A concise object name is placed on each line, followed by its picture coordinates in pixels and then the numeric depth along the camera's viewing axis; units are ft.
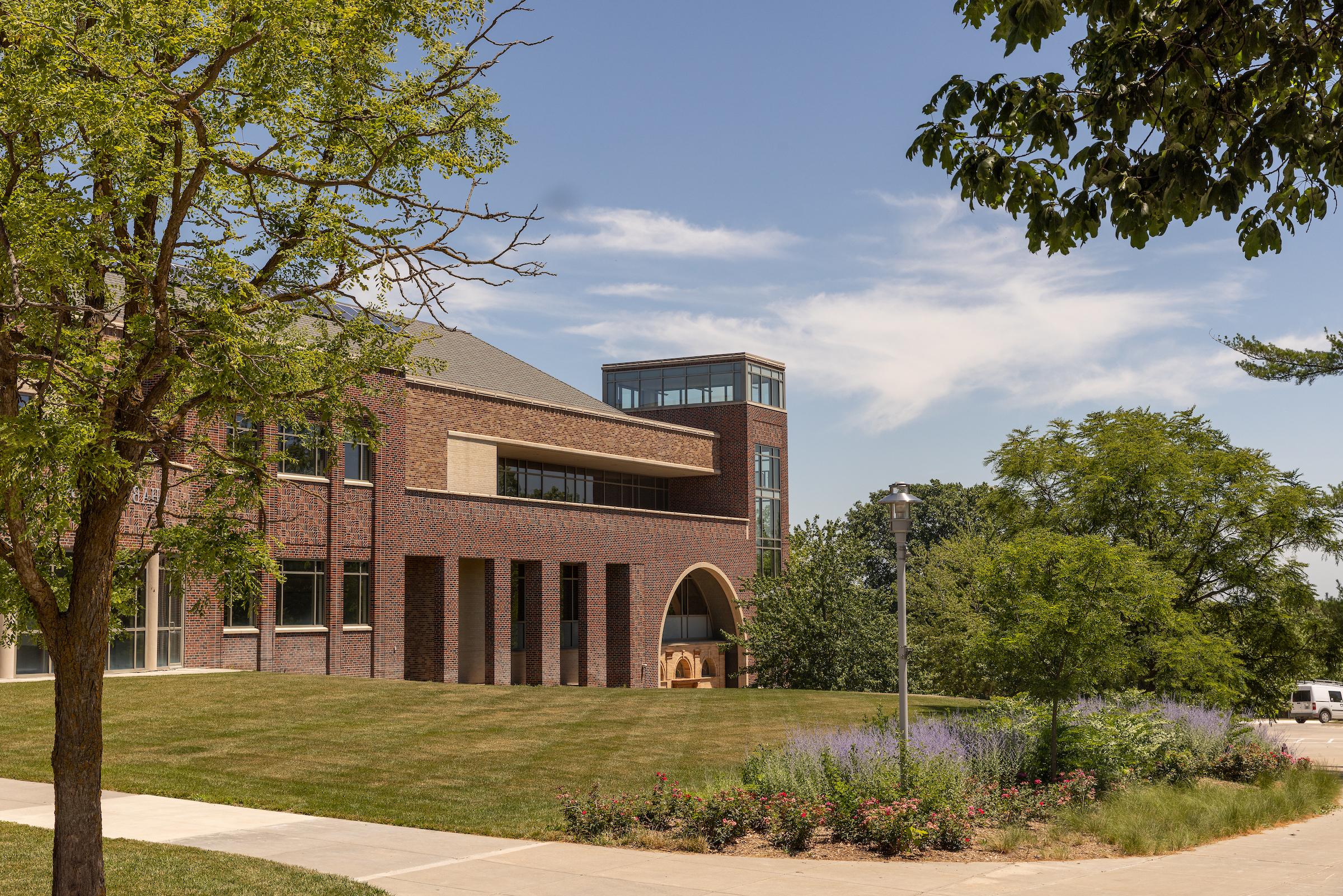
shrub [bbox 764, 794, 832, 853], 41.39
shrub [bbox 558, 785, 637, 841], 42.83
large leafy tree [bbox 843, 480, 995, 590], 290.97
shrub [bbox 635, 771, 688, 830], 44.16
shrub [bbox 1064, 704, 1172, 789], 55.83
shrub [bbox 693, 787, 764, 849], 41.98
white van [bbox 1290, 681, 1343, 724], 190.19
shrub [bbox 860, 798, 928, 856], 41.04
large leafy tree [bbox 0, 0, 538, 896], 24.76
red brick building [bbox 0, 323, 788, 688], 113.09
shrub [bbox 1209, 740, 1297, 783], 64.39
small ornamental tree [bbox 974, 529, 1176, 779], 55.26
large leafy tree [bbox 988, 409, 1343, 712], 84.79
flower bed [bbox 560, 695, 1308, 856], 42.04
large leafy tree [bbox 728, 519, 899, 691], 143.02
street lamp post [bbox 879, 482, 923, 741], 48.96
